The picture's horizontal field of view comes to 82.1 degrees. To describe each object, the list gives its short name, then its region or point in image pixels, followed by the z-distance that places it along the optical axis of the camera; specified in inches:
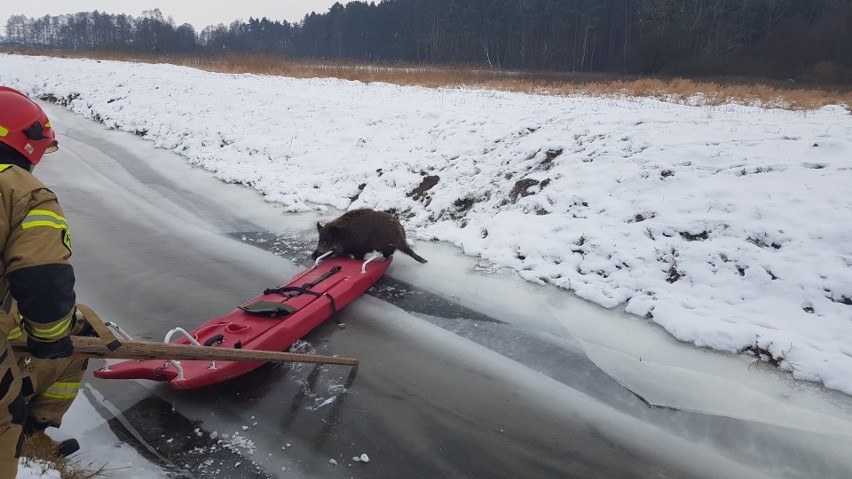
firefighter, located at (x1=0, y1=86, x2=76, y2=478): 86.7
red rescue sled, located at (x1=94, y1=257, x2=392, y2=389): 149.0
